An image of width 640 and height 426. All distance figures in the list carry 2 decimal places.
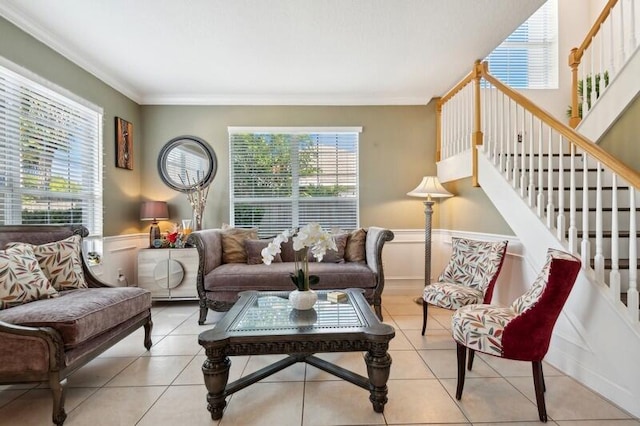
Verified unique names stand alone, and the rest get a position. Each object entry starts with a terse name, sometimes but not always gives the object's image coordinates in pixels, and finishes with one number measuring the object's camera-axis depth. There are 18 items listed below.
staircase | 1.71
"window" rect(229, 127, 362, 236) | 4.09
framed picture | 3.56
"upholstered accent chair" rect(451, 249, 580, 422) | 1.58
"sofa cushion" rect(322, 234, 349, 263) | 3.39
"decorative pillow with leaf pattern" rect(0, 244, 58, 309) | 1.83
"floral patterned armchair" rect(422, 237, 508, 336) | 2.44
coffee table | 1.54
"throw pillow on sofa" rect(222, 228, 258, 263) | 3.41
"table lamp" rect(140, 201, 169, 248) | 3.70
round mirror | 4.03
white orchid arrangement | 1.93
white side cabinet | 3.52
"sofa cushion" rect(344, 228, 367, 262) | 3.41
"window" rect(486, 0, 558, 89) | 4.45
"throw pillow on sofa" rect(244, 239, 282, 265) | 3.37
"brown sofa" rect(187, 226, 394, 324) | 2.96
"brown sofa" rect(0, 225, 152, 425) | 1.56
